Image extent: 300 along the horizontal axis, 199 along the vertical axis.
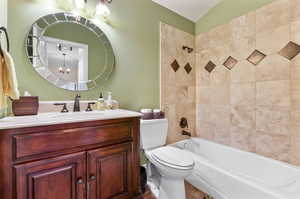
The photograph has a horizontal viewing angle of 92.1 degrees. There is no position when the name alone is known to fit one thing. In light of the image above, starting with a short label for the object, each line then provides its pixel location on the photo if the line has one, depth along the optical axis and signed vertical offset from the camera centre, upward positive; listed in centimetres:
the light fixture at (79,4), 143 +96
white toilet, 131 -58
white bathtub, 113 -77
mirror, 133 +49
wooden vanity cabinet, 77 -39
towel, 83 +12
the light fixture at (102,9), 156 +99
